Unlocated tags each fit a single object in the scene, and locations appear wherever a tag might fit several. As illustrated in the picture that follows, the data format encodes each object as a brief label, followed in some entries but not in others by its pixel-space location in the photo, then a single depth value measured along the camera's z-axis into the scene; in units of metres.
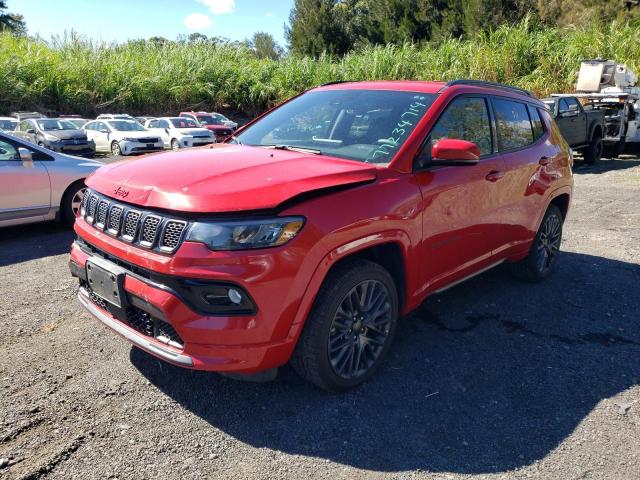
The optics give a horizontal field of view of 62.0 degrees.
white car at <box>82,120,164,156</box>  18.95
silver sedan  6.46
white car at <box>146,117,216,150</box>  20.49
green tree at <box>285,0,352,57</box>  46.94
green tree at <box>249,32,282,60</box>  75.88
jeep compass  2.60
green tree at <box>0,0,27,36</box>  49.31
